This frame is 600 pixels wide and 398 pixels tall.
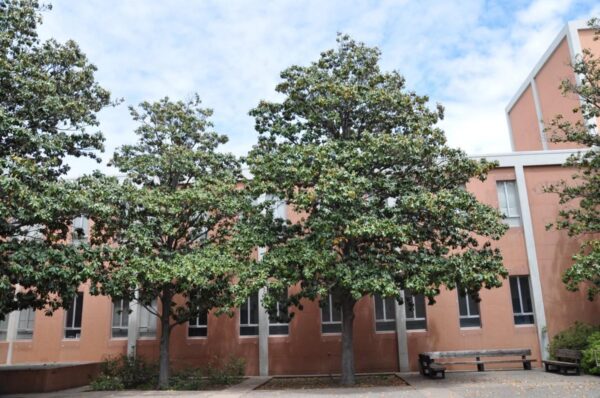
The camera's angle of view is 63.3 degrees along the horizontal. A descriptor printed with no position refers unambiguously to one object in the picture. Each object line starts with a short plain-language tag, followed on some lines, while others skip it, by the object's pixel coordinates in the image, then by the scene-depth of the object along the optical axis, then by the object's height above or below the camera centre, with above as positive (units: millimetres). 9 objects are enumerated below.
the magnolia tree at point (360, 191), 12289 +3213
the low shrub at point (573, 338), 15445 -897
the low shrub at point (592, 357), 13836 -1358
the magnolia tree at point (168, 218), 12828 +2871
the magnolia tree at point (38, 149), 10578 +4115
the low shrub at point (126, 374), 14930 -1635
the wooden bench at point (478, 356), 15398 -1398
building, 17250 -223
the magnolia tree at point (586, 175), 14323 +4144
